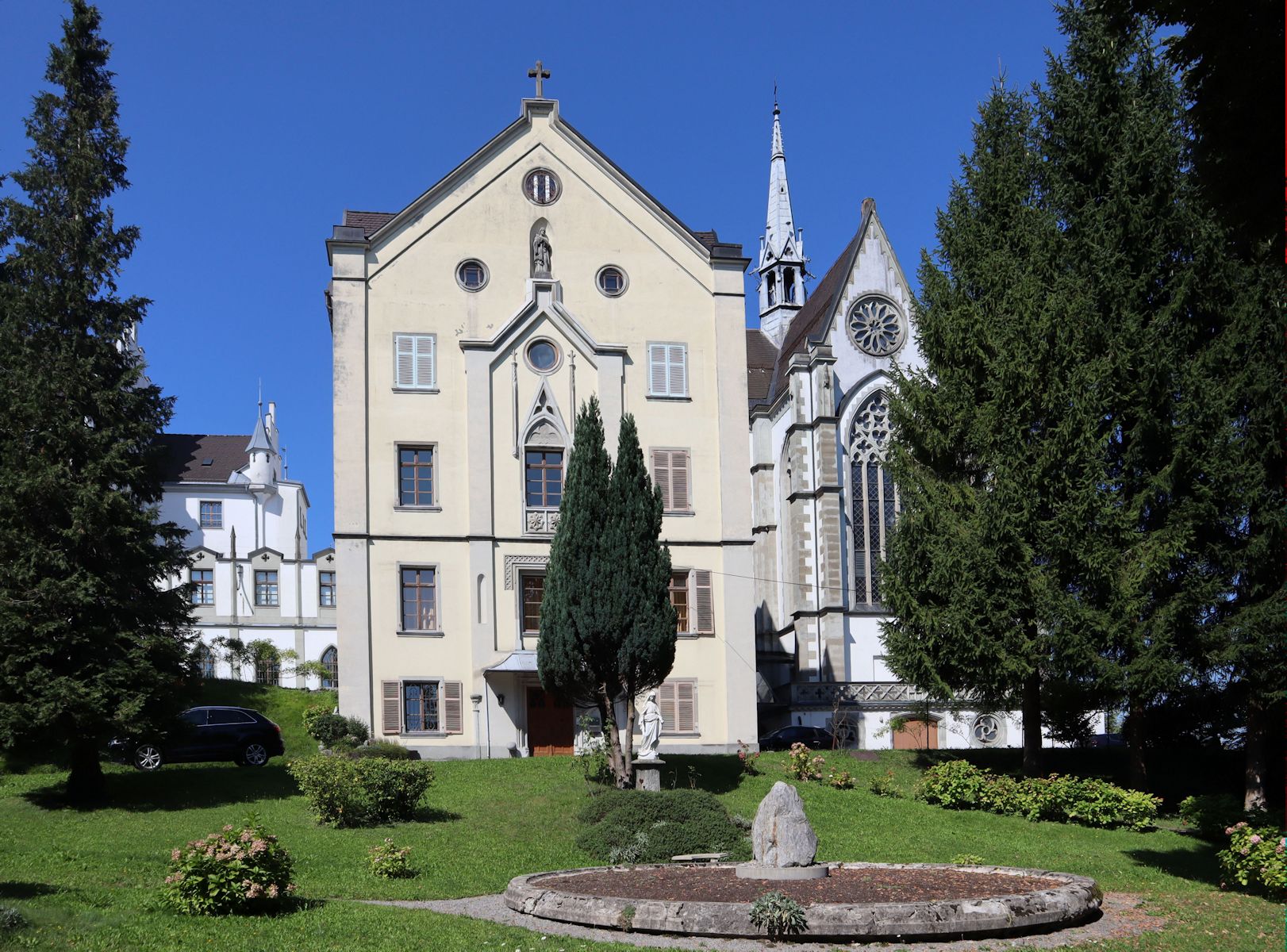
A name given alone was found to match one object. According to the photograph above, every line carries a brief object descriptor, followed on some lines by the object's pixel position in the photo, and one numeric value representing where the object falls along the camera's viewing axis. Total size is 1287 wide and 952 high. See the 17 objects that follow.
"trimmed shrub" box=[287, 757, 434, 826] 22.86
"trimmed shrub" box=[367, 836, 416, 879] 18.17
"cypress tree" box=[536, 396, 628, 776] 25.91
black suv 30.06
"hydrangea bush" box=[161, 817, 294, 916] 14.46
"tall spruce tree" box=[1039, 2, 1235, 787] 26.50
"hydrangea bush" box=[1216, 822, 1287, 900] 17.11
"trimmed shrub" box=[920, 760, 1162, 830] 26.00
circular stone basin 13.29
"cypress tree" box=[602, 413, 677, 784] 25.97
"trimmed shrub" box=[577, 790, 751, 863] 20.48
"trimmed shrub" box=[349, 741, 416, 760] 30.52
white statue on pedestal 26.56
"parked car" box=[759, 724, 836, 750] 44.69
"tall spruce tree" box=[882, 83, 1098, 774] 27.56
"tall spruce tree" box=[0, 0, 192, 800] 24.27
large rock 16.47
